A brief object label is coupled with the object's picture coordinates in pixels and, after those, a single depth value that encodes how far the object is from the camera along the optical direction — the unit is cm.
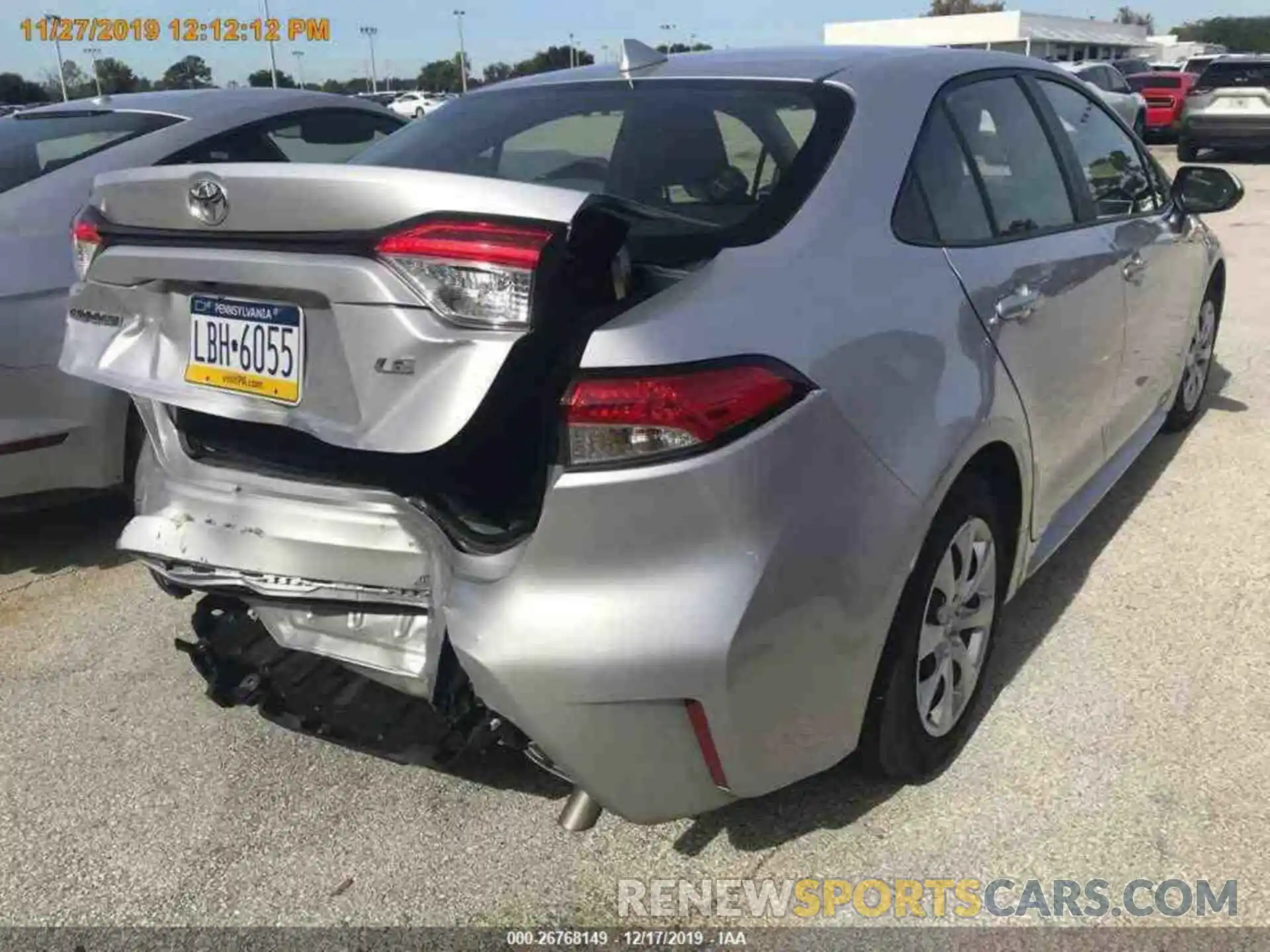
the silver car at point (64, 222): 360
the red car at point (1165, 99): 2086
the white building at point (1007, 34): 6194
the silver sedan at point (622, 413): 187
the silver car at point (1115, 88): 1708
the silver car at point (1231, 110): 1702
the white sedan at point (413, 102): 4150
